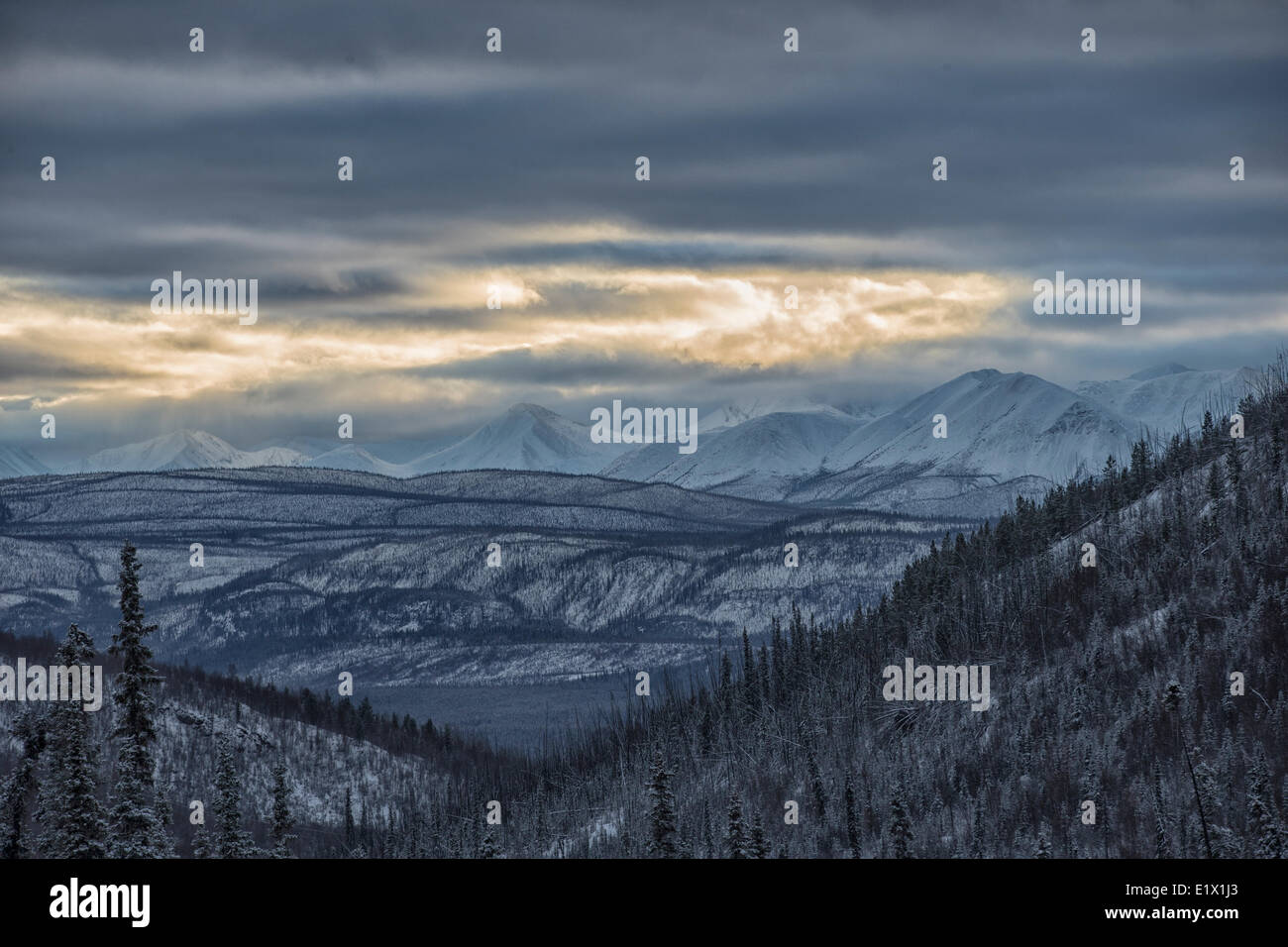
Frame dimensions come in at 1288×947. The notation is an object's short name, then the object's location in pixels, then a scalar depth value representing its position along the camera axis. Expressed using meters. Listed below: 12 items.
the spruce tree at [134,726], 72.69
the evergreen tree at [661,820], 112.56
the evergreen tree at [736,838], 100.69
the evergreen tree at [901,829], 141.00
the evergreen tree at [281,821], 100.88
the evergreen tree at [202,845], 89.91
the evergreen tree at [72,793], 69.50
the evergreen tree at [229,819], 87.62
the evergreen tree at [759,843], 100.94
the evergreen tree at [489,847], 113.56
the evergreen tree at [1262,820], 109.19
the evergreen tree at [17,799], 78.69
